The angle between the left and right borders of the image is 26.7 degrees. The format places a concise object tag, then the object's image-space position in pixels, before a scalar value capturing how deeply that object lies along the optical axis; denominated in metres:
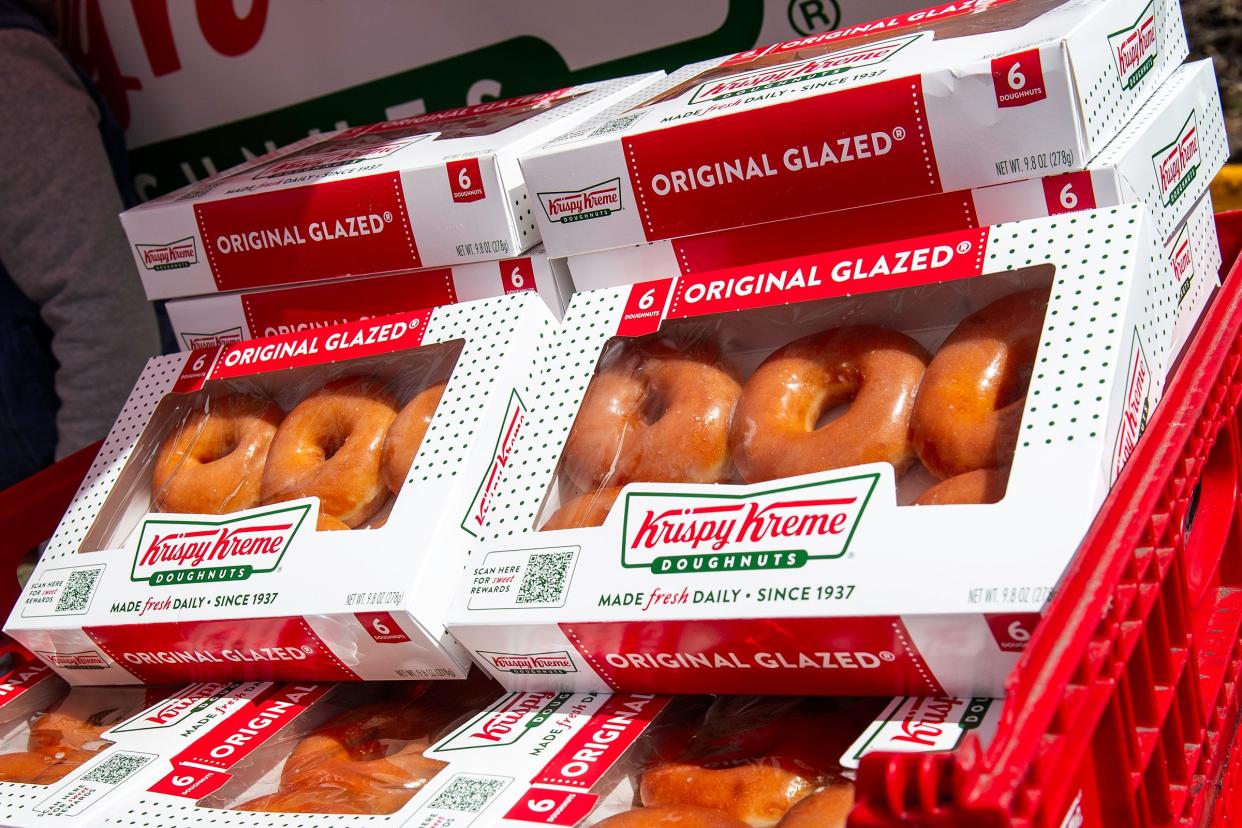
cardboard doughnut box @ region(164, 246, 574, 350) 1.28
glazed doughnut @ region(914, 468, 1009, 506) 1.06
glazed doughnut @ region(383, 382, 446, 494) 1.23
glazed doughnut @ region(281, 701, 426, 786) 1.19
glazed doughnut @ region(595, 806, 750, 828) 1.06
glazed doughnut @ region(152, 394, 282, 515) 1.31
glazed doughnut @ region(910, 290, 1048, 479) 1.09
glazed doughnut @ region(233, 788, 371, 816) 1.12
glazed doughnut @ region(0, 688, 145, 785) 1.21
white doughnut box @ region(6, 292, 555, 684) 1.16
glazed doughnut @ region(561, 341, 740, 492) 1.18
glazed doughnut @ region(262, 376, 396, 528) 1.25
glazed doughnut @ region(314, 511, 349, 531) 1.21
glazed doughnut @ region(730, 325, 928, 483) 1.13
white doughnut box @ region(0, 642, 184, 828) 1.16
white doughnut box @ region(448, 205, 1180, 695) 1.03
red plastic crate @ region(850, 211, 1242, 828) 0.94
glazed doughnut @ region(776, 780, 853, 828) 1.05
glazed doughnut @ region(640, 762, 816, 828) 1.08
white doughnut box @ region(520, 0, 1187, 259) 1.13
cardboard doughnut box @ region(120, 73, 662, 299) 1.27
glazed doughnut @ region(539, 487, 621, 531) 1.15
